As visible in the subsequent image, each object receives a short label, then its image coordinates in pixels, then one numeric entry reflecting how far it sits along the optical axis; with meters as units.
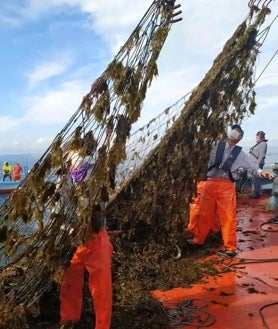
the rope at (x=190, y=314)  3.88
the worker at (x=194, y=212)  6.41
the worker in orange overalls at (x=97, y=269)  3.46
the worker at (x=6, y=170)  26.11
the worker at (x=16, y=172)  25.59
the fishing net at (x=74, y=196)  3.43
